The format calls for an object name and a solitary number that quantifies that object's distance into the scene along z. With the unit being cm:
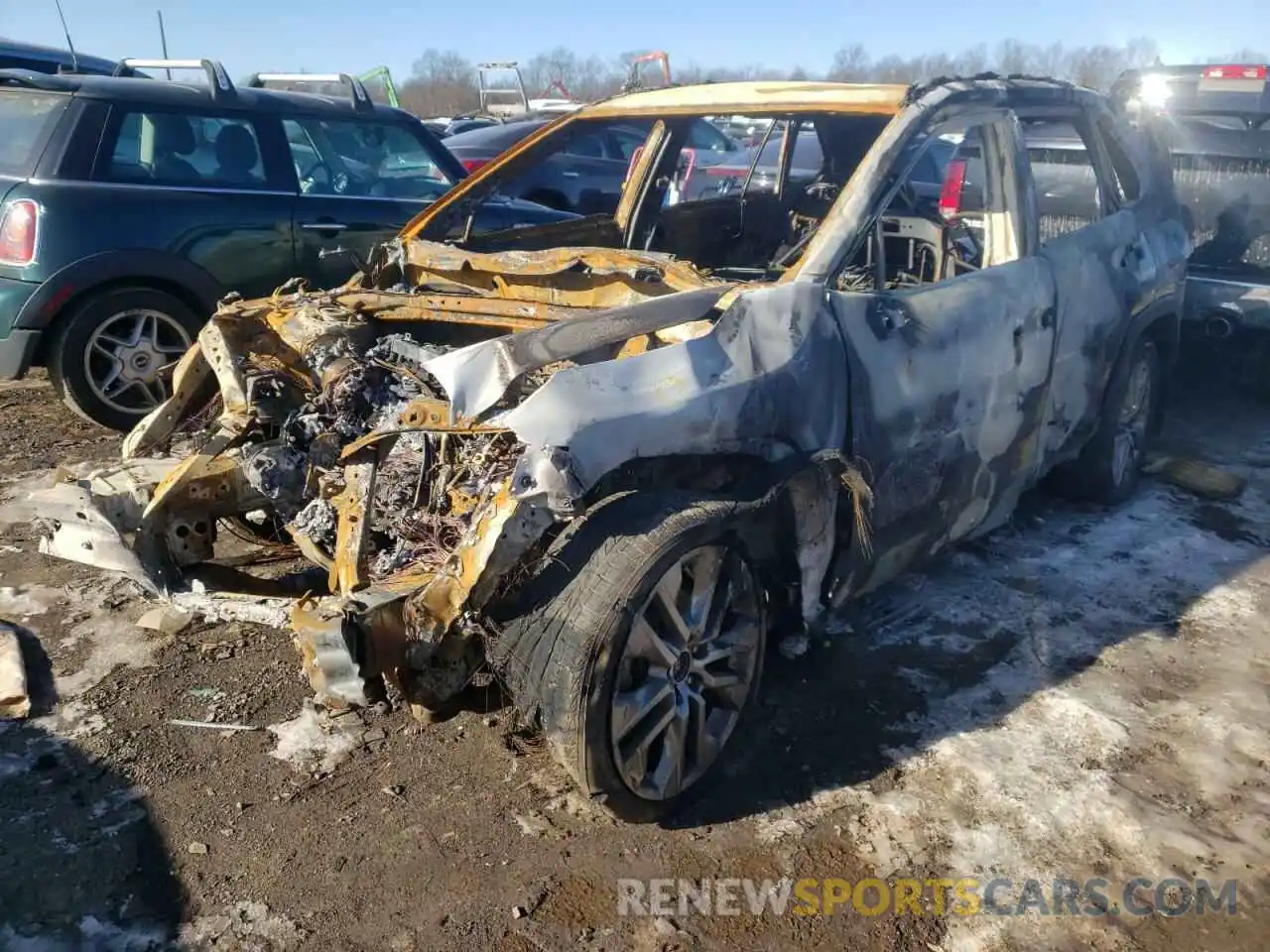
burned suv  253
